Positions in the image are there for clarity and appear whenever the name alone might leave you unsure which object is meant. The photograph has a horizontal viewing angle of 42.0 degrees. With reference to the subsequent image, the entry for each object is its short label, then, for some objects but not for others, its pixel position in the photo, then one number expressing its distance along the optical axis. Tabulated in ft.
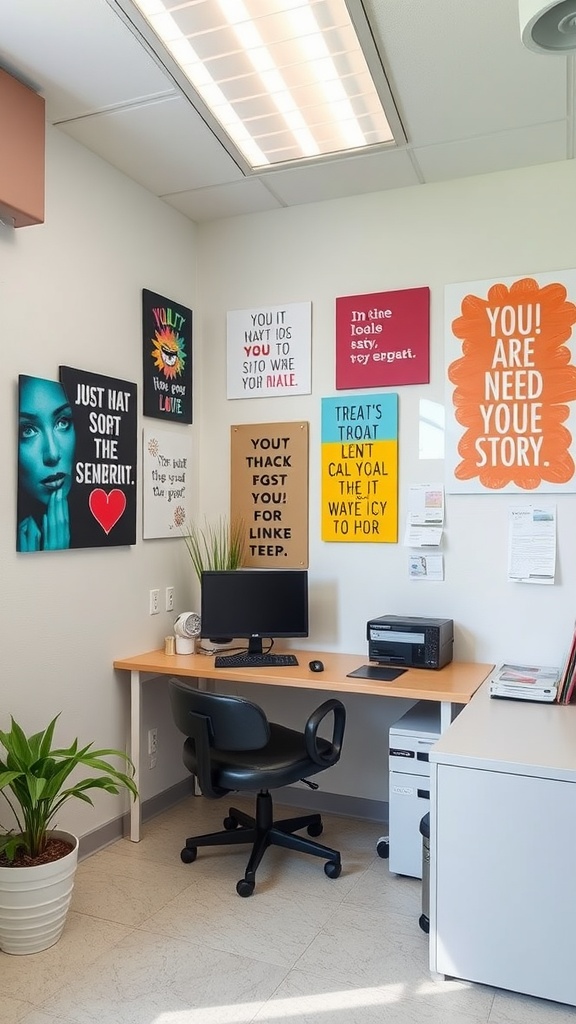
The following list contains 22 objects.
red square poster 10.83
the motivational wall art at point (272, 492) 11.63
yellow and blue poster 11.00
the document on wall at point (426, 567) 10.68
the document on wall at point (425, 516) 10.66
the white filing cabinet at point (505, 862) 6.66
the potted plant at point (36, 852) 7.48
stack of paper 8.63
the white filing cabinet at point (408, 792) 9.08
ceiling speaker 5.37
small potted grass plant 11.84
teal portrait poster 8.80
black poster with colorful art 11.05
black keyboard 10.12
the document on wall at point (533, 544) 9.99
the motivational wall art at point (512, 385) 9.97
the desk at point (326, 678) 8.73
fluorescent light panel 7.29
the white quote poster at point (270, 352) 11.64
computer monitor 10.84
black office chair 8.52
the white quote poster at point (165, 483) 11.05
